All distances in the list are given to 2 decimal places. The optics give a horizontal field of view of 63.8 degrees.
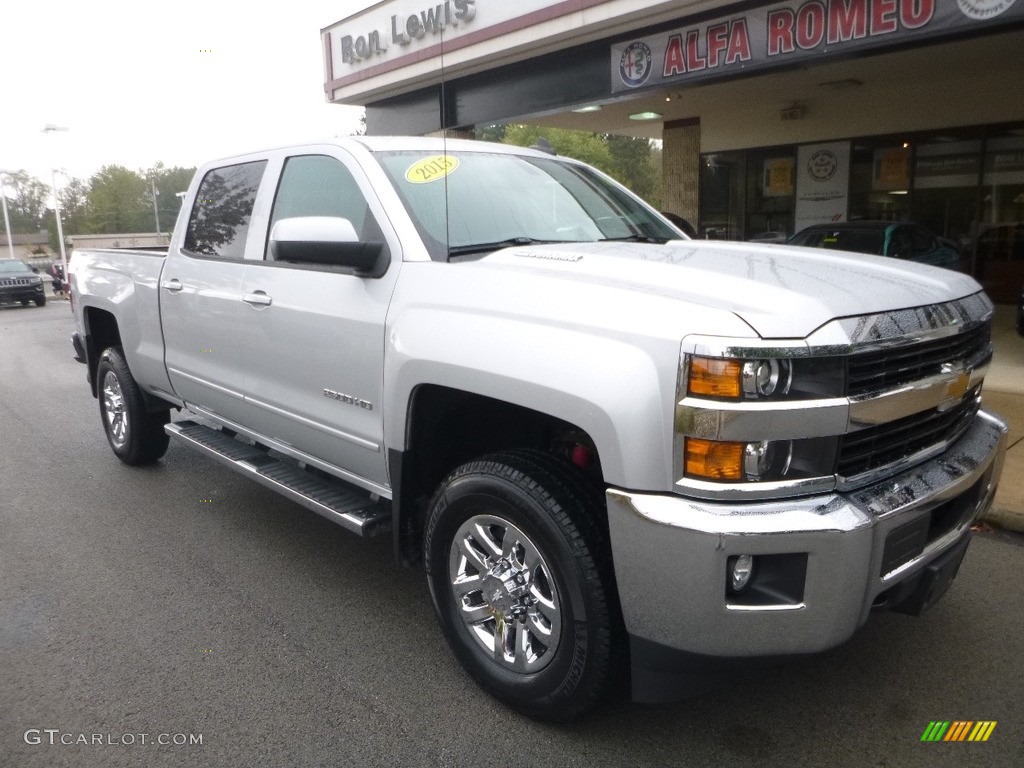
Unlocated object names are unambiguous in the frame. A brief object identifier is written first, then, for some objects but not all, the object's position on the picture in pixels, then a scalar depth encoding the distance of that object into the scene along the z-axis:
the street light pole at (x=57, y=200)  28.33
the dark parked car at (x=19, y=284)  24.27
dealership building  8.81
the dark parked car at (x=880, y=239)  10.62
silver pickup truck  2.21
